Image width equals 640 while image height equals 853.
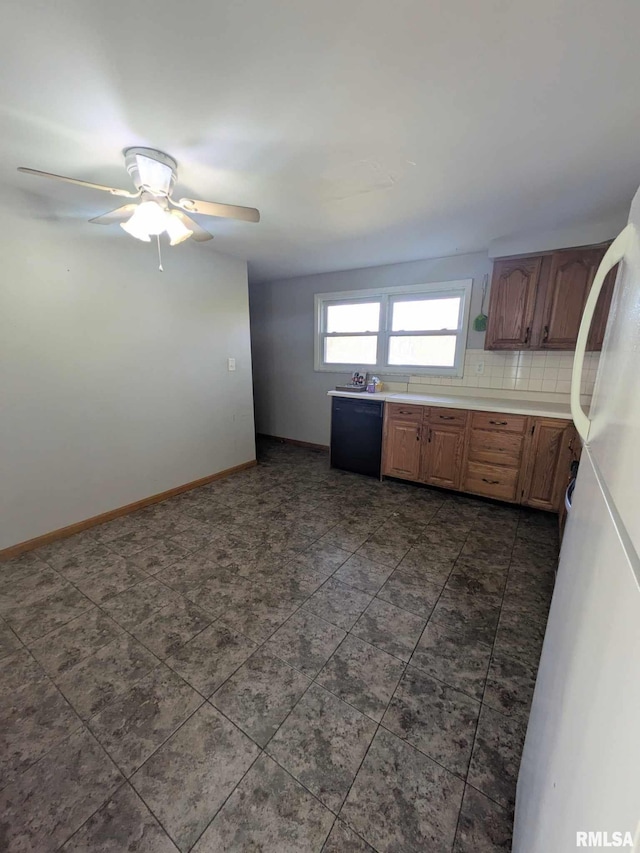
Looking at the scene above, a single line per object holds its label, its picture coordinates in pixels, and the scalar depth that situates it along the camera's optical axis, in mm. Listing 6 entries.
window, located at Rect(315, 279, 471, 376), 3537
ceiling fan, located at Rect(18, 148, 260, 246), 1722
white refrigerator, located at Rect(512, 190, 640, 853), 327
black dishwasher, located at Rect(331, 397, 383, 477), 3582
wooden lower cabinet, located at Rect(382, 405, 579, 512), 2723
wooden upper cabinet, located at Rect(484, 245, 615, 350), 2643
